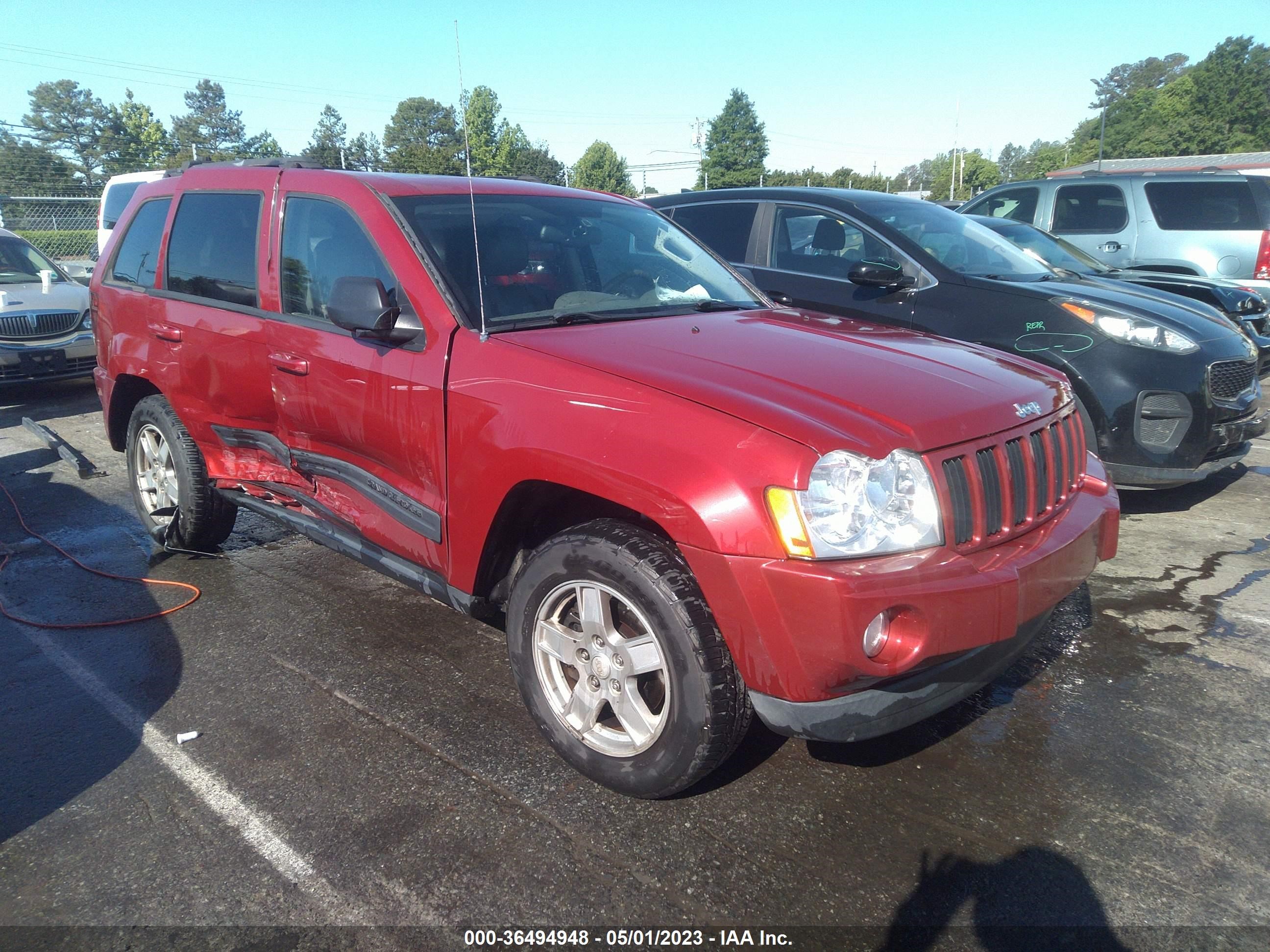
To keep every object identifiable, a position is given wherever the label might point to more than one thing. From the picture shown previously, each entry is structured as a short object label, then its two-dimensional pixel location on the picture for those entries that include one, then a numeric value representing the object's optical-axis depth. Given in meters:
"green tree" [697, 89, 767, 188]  95.88
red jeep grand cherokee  2.24
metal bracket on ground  6.40
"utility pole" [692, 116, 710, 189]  73.81
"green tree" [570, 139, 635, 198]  84.00
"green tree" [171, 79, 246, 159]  78.94
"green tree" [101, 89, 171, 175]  65.25
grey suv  9.49
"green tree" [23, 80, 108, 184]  68.69
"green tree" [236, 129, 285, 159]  69.44
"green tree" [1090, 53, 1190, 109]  102.81
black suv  4.89
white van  13.71
